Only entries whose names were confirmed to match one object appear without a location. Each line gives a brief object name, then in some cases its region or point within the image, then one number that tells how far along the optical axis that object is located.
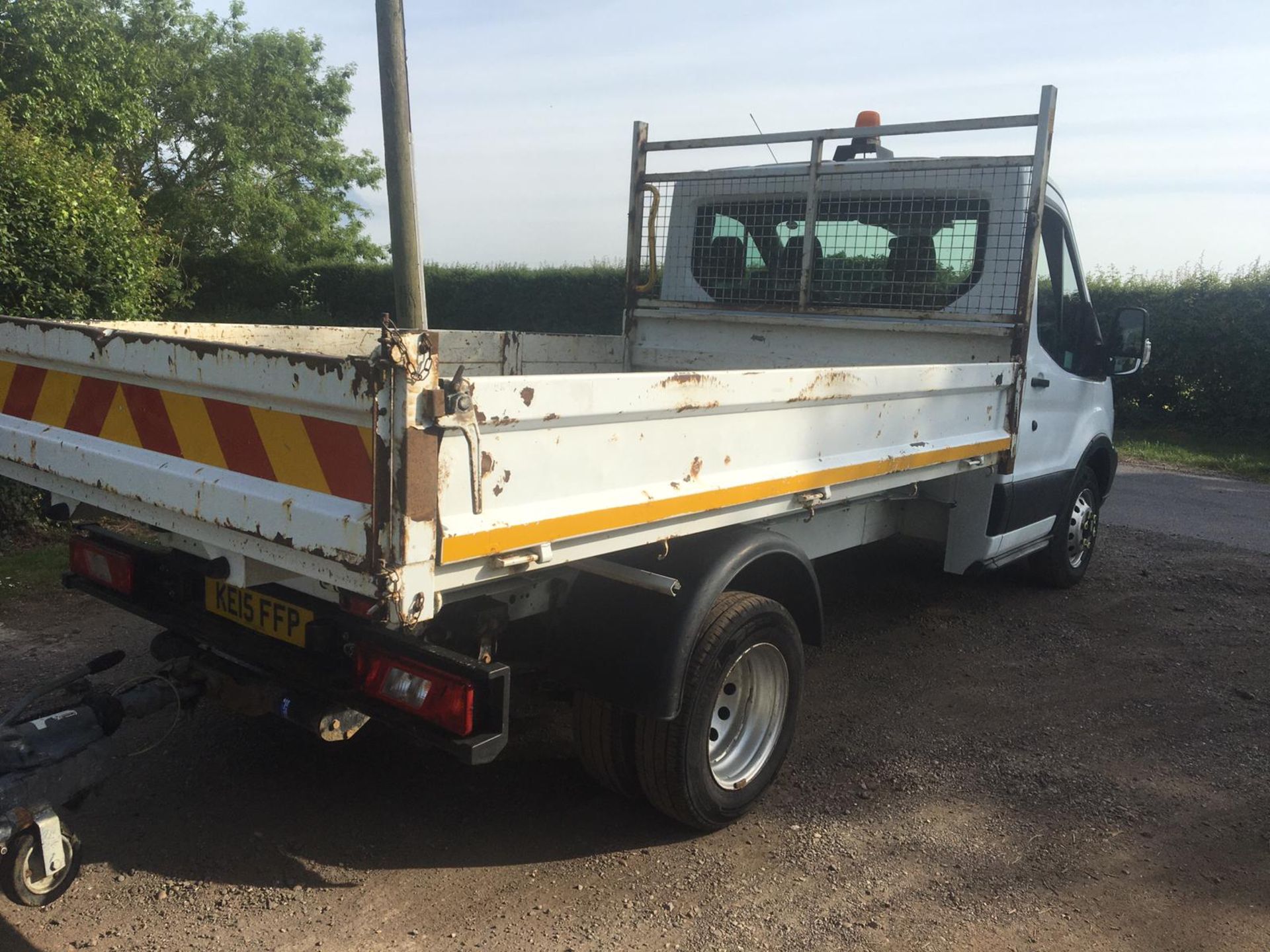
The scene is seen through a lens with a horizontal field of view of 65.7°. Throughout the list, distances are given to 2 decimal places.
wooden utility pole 7.36
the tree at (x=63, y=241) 5.89
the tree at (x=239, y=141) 21.75
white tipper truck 2.24
